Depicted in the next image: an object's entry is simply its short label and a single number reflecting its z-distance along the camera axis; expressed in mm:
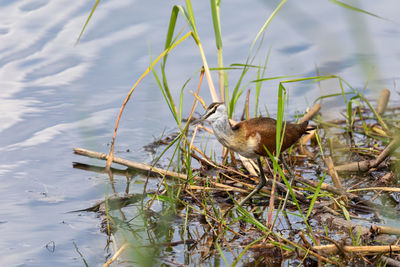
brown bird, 8328
